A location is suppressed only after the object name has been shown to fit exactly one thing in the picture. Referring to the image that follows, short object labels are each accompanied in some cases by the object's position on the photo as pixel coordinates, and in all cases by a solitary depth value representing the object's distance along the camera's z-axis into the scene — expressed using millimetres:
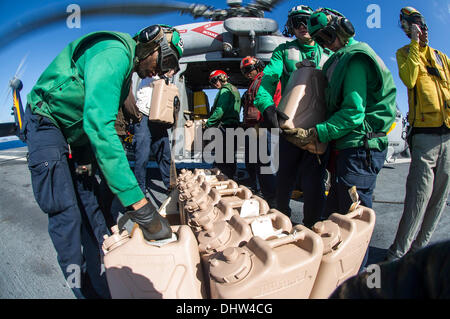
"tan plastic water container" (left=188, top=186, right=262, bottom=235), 1049
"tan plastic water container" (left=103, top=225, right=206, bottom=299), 827
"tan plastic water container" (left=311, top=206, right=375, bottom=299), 854
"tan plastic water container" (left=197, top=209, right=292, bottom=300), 903
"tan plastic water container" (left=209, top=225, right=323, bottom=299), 680
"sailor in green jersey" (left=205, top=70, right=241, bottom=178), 3154
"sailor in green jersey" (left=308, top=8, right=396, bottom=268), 1229
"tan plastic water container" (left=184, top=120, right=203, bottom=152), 4258
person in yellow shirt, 1515
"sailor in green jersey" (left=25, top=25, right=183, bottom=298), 902
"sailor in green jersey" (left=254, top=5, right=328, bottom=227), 1717
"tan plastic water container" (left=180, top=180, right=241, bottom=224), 1165
